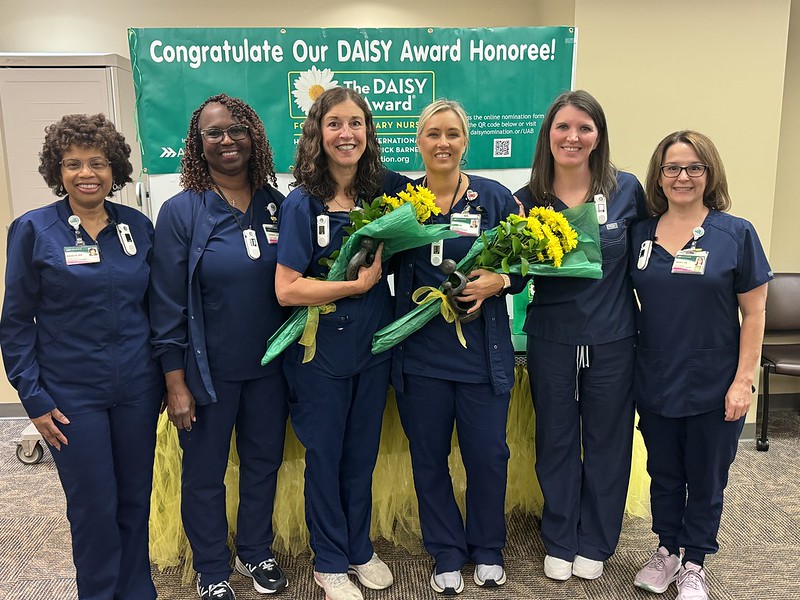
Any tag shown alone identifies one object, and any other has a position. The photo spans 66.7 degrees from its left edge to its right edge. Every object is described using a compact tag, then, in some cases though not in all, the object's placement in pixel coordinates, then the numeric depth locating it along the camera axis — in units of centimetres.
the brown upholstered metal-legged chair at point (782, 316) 383
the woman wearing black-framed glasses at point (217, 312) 193
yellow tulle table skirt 238
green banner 293
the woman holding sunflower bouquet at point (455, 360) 200
